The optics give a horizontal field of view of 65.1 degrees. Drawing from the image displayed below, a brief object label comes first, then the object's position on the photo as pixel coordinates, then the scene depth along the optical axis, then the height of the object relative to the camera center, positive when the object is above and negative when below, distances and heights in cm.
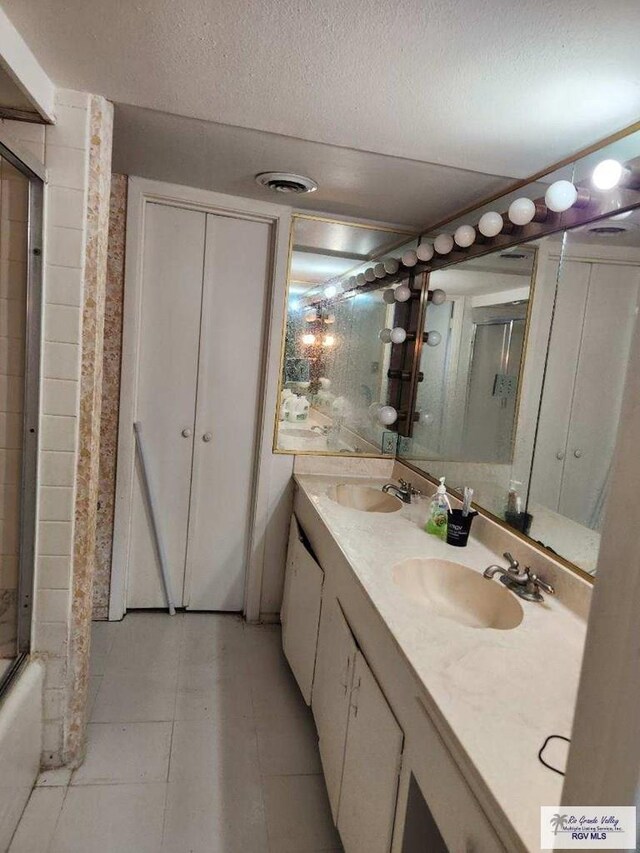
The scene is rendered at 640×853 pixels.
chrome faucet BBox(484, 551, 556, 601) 140 -55
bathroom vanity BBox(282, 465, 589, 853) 82 -61
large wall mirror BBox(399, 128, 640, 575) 135 +8
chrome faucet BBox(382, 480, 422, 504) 224 -52
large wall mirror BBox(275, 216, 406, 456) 255 +11
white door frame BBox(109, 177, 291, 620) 229 +4
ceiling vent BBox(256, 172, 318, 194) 199 +73
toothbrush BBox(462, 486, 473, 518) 174 -42
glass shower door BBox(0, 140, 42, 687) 146 -16
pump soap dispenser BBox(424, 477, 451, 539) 182 -50
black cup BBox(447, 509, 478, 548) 172 -51
